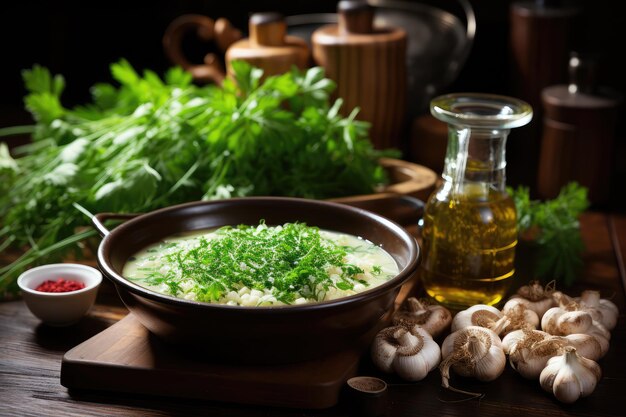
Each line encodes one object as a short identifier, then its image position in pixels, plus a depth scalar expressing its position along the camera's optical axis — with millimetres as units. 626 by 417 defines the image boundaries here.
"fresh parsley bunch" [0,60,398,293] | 1216
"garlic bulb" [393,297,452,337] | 1070
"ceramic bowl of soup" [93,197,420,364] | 962
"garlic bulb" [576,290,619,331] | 1098
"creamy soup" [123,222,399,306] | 997
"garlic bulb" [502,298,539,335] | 1069
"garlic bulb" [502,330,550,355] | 1030
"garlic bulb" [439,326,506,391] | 1014
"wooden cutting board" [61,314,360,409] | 983
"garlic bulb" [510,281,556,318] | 1109
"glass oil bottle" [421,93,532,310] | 1109
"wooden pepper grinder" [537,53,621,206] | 1381
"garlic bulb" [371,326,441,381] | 1016
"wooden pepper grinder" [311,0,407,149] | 1436
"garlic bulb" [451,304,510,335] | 1065
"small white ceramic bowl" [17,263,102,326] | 1086
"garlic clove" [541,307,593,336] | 1056
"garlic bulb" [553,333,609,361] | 1040
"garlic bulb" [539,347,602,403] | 988
